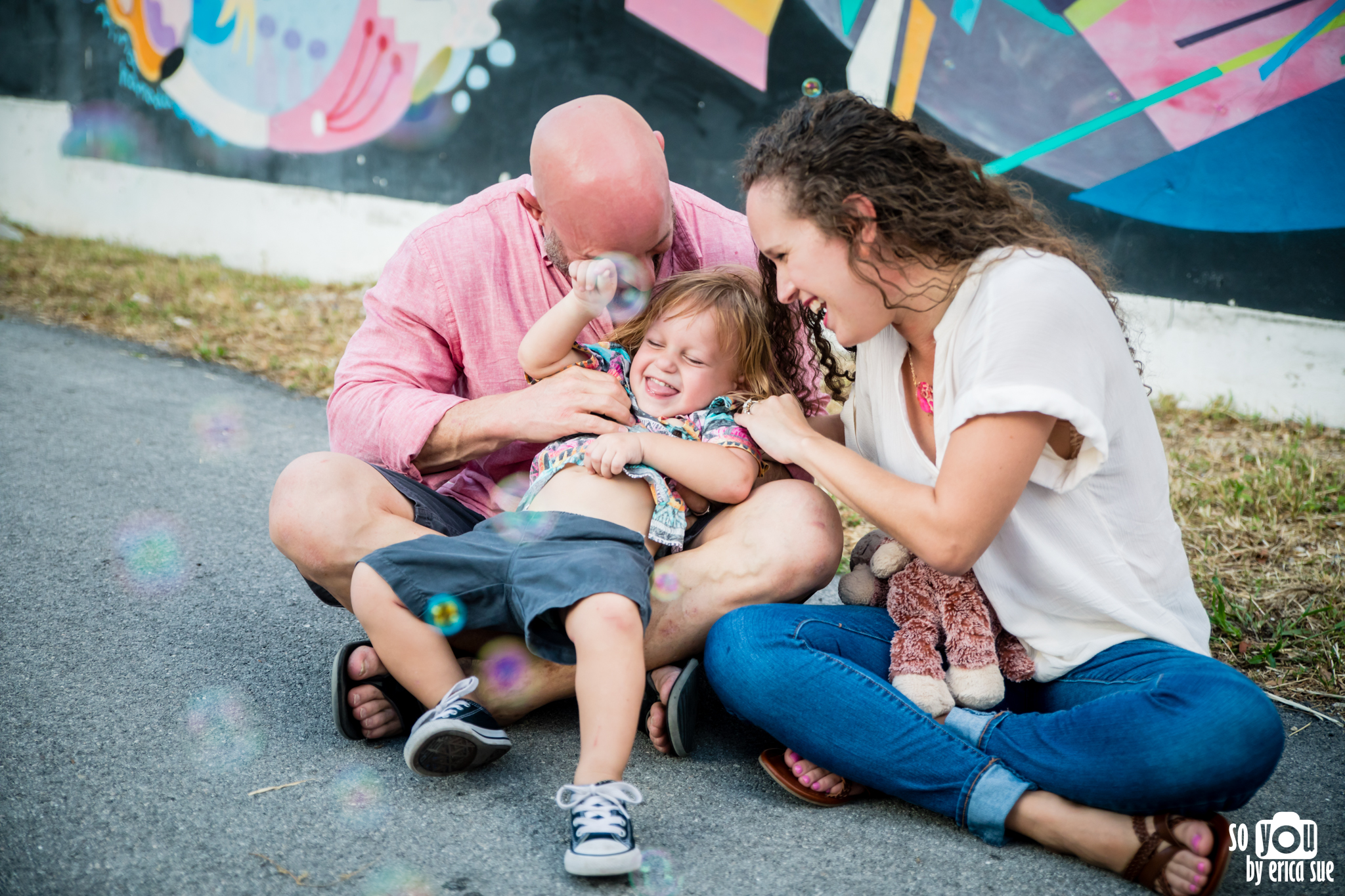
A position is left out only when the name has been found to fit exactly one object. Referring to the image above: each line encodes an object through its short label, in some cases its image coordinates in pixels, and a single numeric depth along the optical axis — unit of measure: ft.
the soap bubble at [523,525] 6.26
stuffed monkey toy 5.79
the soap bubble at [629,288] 7.06
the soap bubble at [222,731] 5.97
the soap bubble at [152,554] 8.46
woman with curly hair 5.05
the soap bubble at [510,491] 7.68
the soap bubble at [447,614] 5.92
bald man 6.47
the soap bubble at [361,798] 5.44
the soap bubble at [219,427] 12.47
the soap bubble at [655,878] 4.98
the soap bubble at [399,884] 4.86
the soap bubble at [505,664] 6.43
